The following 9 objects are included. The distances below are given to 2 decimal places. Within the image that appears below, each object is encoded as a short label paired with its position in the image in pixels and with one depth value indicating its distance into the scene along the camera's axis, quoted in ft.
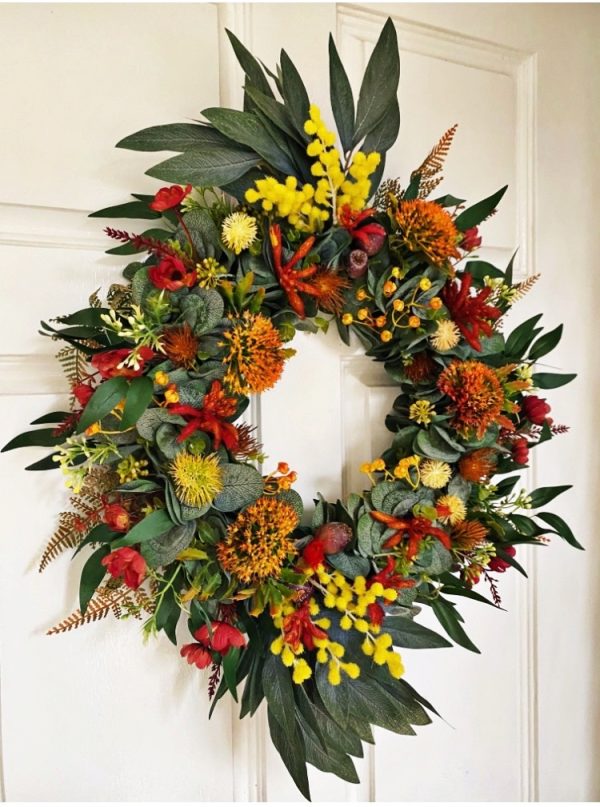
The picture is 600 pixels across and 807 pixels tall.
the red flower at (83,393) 1.97
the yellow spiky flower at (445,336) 2.24
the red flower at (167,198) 1.99
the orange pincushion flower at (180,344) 1.99
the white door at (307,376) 2.16
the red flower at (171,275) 1.95
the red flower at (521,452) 2.44
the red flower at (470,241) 2.37
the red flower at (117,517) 1.96
